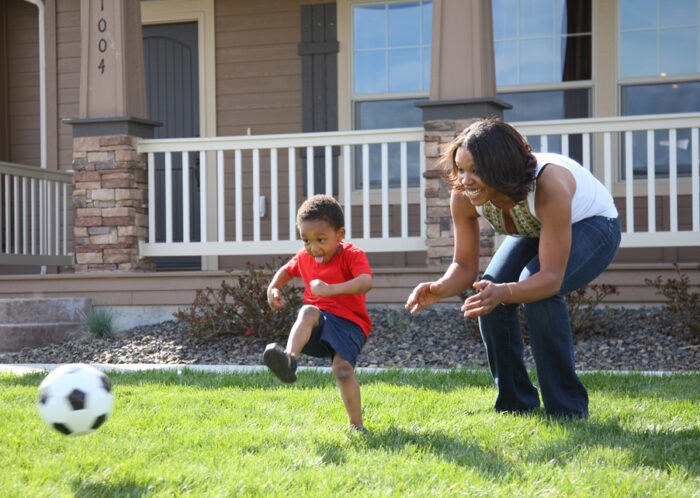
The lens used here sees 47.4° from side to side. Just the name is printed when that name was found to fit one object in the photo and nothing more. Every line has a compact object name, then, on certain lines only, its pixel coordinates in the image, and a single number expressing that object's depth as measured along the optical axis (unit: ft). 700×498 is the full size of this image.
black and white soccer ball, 8.50
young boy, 10.22
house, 21.80
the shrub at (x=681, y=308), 18.03
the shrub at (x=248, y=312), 19.80
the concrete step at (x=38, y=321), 22.09
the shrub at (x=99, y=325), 22.38
